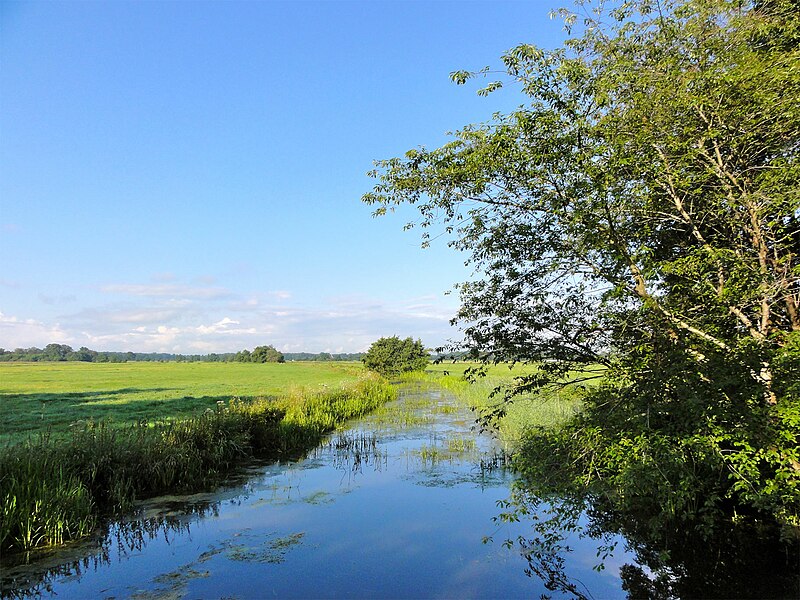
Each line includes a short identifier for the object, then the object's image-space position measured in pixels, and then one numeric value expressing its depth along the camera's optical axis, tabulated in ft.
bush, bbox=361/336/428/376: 193.67
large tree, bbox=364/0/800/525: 18.02
